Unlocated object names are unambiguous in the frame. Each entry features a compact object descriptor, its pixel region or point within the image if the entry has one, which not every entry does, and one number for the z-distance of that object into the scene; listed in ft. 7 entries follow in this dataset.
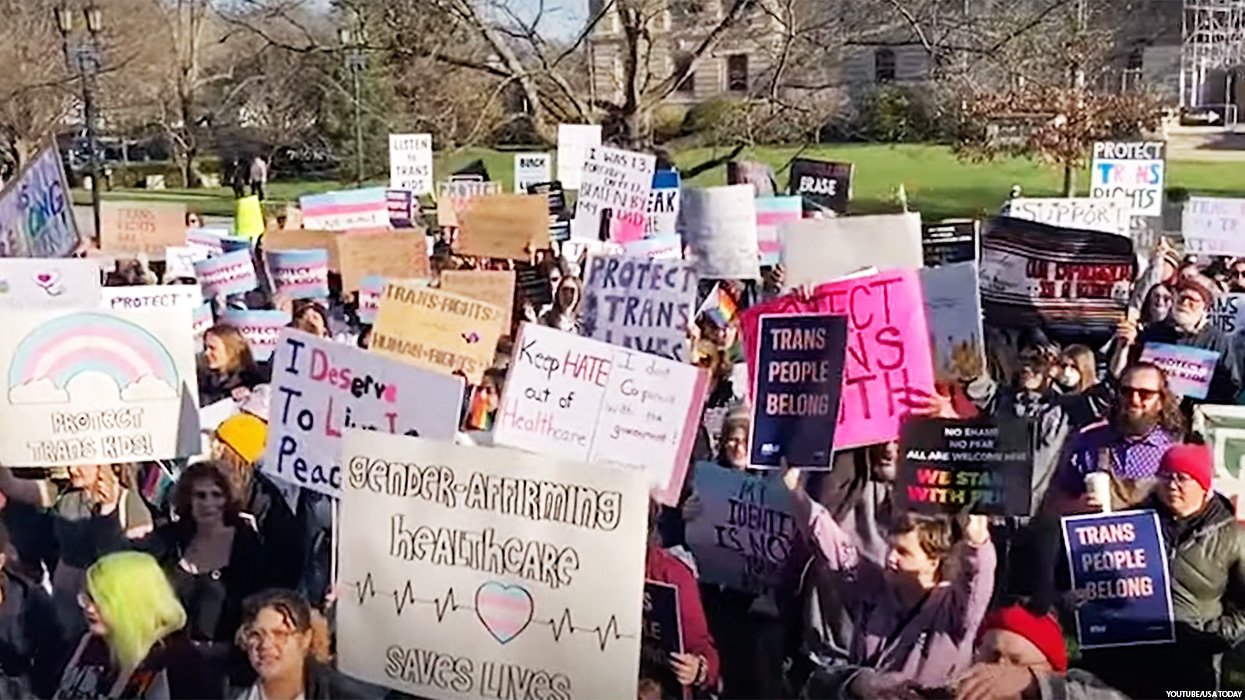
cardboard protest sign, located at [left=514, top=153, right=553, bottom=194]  47.37
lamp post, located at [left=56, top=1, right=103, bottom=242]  86.13
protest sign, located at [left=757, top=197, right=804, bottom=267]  29.45
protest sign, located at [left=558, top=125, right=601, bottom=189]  44.86
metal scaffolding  162.09
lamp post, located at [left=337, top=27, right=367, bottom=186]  53.69
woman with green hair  14.06
